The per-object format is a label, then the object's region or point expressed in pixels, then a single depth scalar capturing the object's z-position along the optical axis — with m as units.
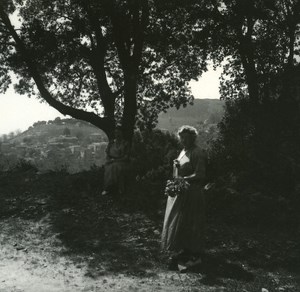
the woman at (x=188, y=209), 6.53
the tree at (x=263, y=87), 11.93
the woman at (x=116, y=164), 11.43
